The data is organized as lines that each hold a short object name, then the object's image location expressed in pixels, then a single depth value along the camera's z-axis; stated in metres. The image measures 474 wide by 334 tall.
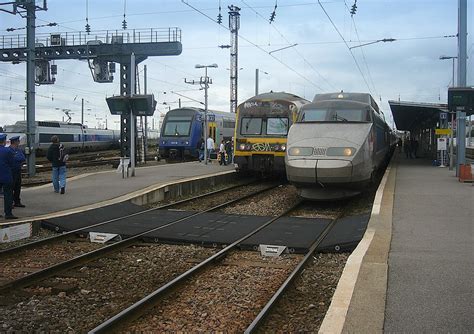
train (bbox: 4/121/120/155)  40.47
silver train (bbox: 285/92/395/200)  11.73
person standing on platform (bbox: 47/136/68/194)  12.91
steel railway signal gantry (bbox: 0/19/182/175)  31.28
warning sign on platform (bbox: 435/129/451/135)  21.89
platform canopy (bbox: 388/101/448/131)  23.22
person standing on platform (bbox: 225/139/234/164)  27.63
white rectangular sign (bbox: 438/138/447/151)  22.31
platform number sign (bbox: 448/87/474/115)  16.00
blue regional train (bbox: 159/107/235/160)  31.06
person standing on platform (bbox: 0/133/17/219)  9.45
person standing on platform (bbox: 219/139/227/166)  26.09
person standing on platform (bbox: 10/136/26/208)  10.36
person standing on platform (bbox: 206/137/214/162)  26.31
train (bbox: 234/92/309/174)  17.89
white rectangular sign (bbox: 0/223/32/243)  8.55
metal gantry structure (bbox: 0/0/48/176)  19.78
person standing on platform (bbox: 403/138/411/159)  39.00
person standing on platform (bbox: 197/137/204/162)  30.74
